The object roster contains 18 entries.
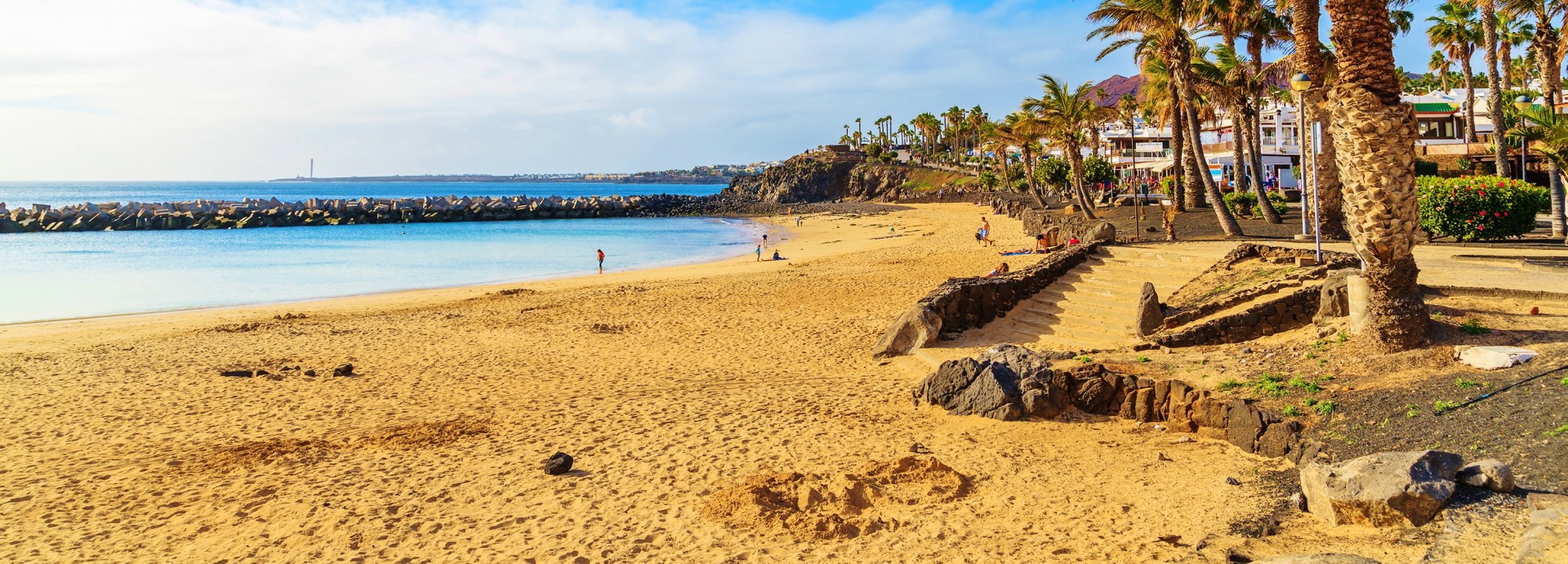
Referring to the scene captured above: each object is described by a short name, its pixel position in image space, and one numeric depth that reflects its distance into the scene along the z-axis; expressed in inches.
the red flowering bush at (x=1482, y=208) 687.7
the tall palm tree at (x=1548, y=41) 943.7
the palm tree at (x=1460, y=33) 1245.7
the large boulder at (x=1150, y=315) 505.0
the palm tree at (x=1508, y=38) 1315.2
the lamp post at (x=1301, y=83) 524.4
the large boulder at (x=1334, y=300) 428.5
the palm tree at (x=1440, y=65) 2049.2
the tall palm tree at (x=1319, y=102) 722.8
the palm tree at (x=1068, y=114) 1332.4
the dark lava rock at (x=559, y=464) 353.4
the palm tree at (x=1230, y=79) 927.7
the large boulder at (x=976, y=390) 412.2
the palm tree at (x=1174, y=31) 900.6
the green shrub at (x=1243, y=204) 1114.7
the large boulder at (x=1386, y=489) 231.1
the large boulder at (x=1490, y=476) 235.1
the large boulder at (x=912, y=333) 567.2
